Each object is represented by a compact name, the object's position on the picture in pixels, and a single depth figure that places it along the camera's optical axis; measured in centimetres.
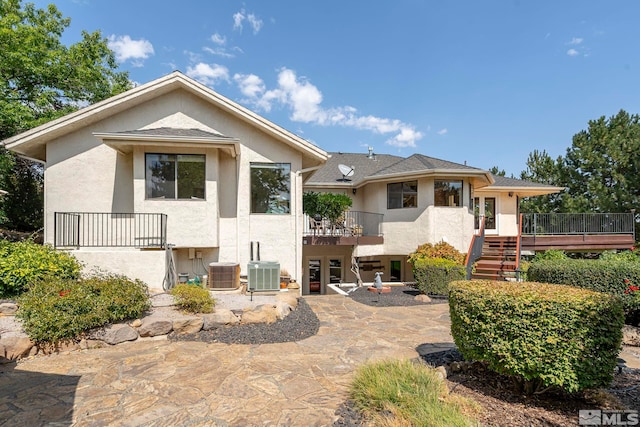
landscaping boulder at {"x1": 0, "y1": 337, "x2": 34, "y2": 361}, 485
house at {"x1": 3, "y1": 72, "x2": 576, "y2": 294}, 903
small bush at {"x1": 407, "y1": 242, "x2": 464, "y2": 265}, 1197
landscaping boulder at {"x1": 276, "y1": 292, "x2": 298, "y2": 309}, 789
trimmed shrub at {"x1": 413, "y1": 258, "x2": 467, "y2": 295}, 1055
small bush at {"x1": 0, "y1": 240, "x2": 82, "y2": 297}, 675
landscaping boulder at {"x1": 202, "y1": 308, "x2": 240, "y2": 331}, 629
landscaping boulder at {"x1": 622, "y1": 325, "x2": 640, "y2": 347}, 594
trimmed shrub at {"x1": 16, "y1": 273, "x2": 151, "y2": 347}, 521
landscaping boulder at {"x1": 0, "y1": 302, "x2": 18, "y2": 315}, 607
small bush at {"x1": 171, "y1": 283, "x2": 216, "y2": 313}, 655
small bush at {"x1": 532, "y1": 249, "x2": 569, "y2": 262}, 1484
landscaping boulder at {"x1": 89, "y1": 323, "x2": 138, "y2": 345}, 554
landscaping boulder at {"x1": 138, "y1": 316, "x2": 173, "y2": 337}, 586
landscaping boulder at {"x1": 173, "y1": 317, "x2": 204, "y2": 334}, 605
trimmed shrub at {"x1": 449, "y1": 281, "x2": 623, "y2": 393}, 312
